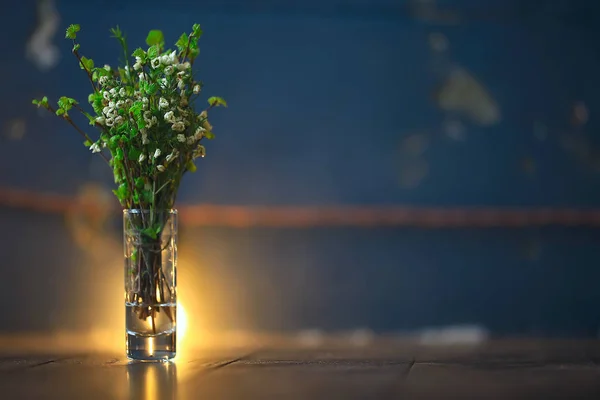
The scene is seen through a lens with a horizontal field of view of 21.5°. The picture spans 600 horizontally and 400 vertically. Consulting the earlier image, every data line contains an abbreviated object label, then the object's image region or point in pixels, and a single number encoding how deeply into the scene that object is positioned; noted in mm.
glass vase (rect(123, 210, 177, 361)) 1519
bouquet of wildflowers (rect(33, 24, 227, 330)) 1508
